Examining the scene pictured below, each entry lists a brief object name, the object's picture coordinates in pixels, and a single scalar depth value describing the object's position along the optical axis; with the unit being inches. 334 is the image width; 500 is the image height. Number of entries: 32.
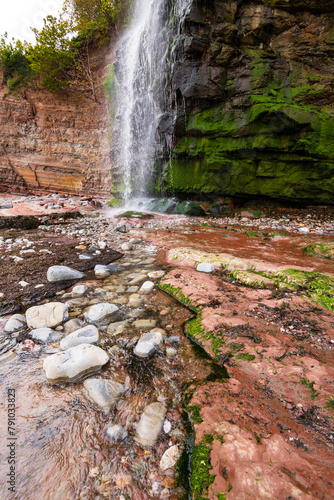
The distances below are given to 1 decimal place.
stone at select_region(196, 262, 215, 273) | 121.5
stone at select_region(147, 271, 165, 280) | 119.0
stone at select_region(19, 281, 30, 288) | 110.8
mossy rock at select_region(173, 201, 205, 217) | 327.8
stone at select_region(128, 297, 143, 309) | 93.5
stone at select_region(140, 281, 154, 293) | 105.5
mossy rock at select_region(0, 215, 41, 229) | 258.5
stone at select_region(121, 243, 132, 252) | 175.9
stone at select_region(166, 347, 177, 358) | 65.6
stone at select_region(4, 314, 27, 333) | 77.3
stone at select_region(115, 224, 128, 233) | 247.6
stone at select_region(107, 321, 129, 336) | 75.8
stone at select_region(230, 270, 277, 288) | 99.8
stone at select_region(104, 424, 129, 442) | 45.1
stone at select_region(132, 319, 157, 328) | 79.4
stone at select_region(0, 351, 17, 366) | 64.5
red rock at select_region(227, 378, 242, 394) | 51.5
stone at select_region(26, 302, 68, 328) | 79.3
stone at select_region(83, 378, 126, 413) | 51.4
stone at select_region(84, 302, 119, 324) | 82.7
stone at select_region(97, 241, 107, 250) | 181.2
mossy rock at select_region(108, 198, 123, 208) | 465.4
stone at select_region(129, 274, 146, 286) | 115.0
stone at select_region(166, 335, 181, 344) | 70.8
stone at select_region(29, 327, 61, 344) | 71.5
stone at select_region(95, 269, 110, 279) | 125.1
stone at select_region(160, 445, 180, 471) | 40.2
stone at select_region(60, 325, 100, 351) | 67.2
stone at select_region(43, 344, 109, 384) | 56.7
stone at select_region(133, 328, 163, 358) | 65.4
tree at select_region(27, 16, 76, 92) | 505.4
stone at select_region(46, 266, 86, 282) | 117.5
